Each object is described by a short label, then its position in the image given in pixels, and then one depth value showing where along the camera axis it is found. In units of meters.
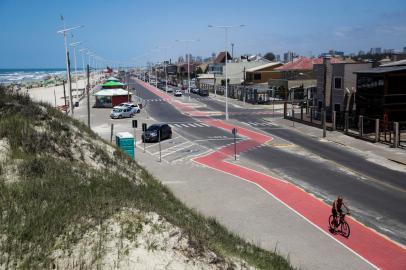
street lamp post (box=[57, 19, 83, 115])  42.72
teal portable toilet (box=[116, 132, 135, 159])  28.64
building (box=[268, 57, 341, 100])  76.25
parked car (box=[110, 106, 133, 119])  55.84
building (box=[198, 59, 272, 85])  113.96
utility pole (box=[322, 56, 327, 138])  48.06
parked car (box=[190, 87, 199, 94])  103.36
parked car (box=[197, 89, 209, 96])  97.07
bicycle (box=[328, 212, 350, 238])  16.59
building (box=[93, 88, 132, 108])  70.12
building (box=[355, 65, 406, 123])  40.28
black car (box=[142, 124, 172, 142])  38.12
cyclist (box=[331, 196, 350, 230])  16.38
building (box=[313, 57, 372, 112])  45.75
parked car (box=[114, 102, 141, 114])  59.19
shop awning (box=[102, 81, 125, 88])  81.25
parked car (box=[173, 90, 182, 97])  95.19
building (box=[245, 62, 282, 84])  97.44
